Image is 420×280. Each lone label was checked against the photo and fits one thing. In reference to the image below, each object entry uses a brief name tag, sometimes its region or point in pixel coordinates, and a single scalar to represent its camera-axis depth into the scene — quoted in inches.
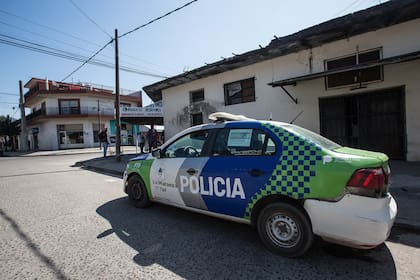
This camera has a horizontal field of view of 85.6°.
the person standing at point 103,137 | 555.5
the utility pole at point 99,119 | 1188.5
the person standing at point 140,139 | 616.4
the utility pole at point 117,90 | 415.5
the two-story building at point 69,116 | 1135.6
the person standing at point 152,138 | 551.2
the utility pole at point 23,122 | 1082.7
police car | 89.4
